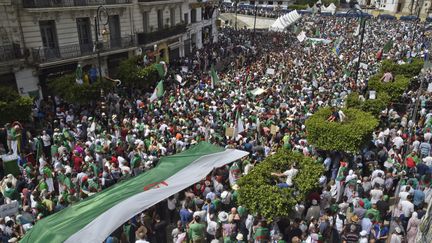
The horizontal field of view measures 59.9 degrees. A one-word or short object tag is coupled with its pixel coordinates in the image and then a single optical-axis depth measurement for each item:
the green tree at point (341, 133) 11.95
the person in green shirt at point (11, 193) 9.95
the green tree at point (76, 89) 17.12
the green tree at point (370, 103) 15.45
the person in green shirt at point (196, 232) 8.36
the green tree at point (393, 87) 17.86
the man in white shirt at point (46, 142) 13.90
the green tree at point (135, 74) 20.32
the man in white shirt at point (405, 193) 9.41
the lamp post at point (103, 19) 24.32
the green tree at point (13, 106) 14.65
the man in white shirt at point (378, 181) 10.53
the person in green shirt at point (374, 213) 8.74
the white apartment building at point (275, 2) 91.21
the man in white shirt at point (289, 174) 9.25
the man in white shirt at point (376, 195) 9.73
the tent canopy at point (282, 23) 40.22
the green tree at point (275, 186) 8.34
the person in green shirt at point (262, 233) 8.23
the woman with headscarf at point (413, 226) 8.48
